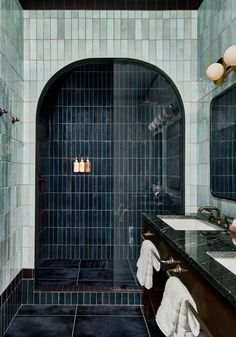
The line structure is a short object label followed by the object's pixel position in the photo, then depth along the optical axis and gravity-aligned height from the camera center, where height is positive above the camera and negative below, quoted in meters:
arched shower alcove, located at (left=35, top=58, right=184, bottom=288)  4.39 +0.08
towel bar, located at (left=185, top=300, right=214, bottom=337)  1.29 -0.53
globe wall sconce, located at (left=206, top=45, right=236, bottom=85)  2.58 +0.70
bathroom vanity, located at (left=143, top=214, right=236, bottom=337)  1.13 -0.35
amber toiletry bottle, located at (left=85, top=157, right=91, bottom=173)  4.74 +0.07
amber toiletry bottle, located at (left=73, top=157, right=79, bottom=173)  4.72 +0.07
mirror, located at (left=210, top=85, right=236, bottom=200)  2.47 +0.20
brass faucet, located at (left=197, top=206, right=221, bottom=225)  2.42 -0.30
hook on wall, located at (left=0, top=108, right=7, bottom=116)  2.56 +0.42
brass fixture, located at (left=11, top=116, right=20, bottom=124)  3.01 +0.43
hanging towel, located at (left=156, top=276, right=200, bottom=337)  1.38 -0.54
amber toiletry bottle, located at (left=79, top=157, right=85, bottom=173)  4.71 +0.08
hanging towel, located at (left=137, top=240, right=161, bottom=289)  2.31 -0.57
